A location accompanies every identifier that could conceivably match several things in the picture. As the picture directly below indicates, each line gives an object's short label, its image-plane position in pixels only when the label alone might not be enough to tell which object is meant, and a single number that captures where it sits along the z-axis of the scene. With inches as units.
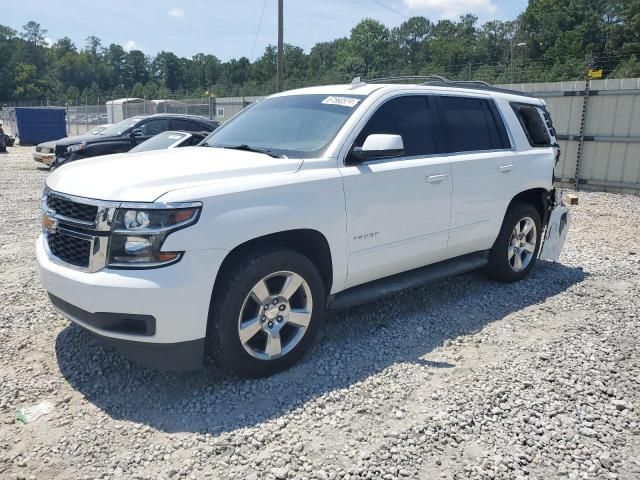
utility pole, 688.4
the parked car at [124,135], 469.4
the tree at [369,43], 3811.5
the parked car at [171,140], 370.0
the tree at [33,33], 5221.5
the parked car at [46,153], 610.8
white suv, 119.6
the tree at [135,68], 5305.1
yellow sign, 617.9
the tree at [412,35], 4144.7
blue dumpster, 1001.5
